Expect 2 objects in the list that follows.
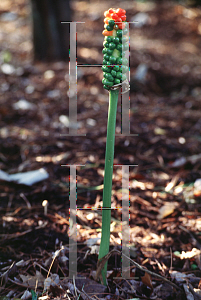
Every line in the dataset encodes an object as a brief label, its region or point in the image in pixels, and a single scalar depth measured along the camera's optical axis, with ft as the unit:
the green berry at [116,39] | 2.66
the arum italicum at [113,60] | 2.66
